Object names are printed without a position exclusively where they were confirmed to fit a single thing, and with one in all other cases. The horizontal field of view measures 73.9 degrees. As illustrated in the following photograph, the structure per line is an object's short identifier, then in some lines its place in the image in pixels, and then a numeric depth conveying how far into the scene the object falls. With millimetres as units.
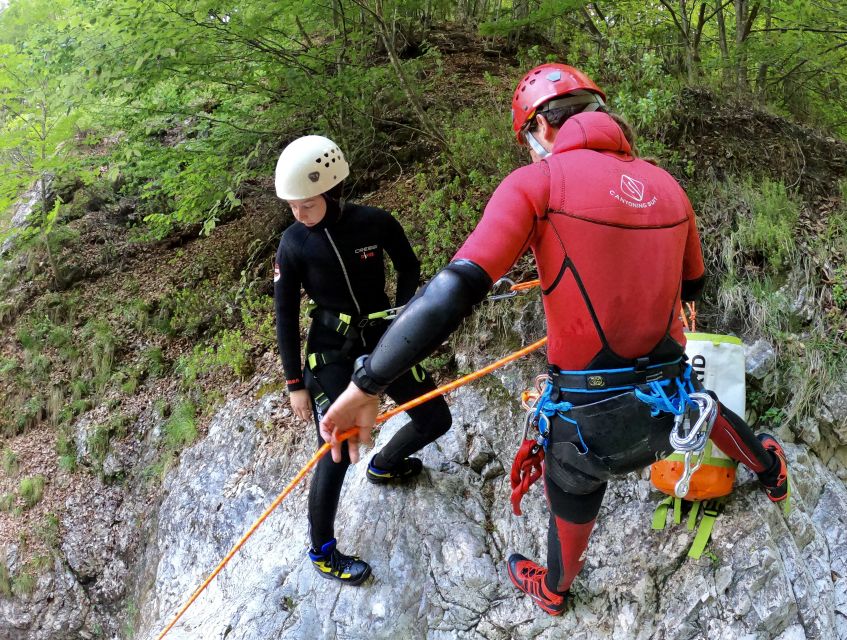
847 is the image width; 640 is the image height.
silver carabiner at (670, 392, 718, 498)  2041
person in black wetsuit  2949
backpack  2811
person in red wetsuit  1732
